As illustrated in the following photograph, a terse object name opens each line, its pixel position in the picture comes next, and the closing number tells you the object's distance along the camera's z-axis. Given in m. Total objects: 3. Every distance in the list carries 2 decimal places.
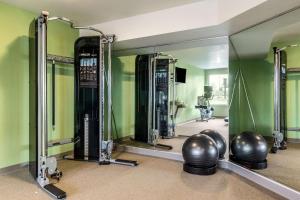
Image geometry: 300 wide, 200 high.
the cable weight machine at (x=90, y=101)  3.91
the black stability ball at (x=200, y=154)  3.27
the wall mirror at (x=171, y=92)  4.09
